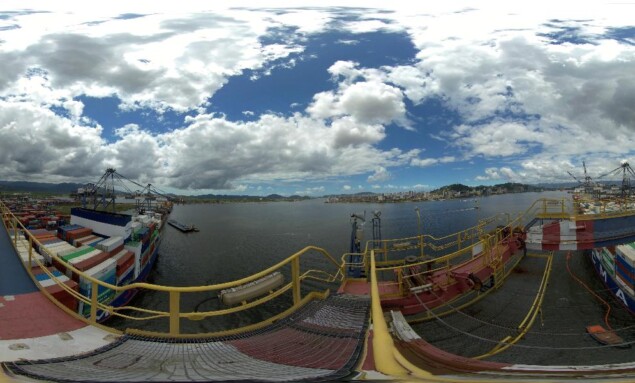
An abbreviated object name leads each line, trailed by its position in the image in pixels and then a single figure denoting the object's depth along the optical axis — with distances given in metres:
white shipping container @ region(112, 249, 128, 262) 21.04
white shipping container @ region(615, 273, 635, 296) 13.70
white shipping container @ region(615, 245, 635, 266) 14.05
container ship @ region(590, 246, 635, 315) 13.77
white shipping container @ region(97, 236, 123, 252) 21.64
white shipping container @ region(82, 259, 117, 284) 17.41
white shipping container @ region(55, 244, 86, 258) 19.30
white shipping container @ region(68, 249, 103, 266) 17.94
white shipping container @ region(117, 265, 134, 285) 20.48
